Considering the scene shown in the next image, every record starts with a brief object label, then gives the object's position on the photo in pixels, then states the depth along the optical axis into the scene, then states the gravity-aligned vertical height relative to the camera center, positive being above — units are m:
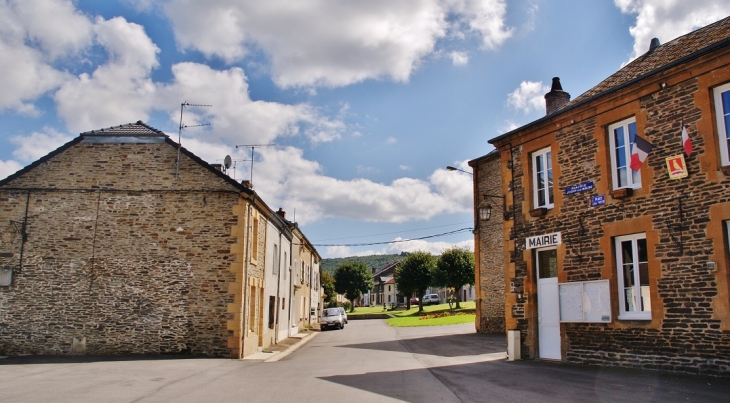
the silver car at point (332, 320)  39.34 -2.03
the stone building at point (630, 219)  10.65 +1.62
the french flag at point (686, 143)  11.05 +2.91
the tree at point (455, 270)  50.62 +1.92
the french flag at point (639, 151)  11.89 +2.96
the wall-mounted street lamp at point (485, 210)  17.07 +2.46
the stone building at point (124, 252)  17.25 +1.14
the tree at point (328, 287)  69.06 +0.42
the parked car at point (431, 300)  79.12 -1.20
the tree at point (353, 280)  75.81 +1.40
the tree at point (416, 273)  56.94 +1.81
